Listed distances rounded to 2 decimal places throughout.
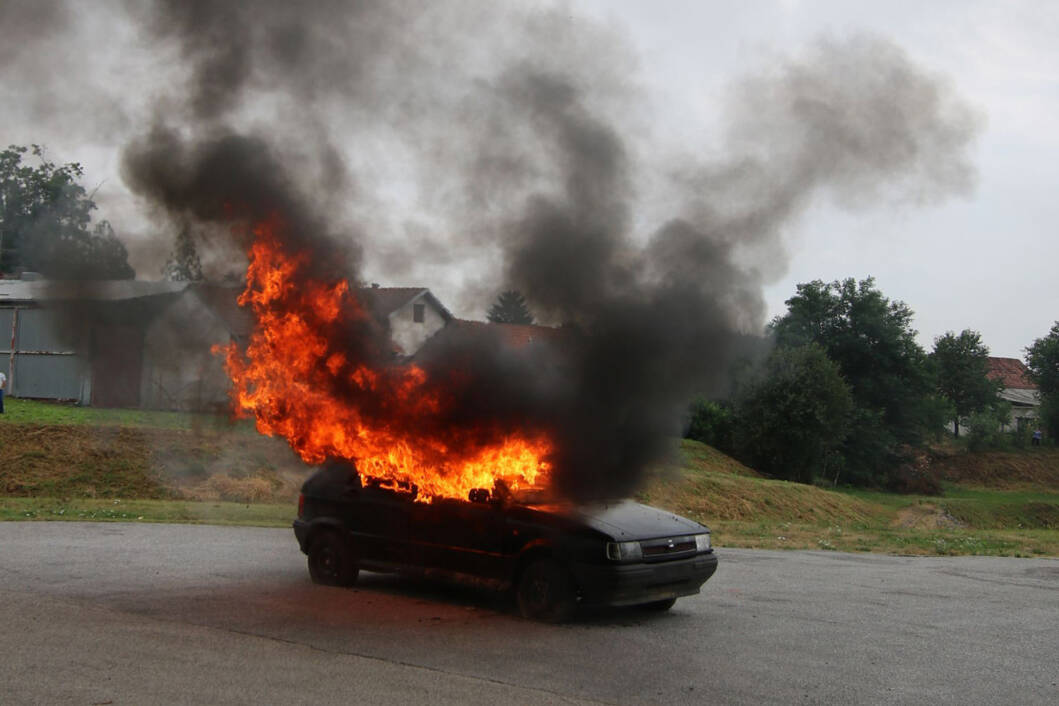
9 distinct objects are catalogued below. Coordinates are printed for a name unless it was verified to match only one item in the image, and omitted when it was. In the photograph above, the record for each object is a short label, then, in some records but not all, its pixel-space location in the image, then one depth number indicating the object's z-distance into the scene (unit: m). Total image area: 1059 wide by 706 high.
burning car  8.53
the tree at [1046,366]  63.40
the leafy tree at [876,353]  51.62
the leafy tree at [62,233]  13.04
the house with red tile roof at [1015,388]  78.93
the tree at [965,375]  69.06
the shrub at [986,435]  58.09
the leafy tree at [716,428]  42.59
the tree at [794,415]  40.91
